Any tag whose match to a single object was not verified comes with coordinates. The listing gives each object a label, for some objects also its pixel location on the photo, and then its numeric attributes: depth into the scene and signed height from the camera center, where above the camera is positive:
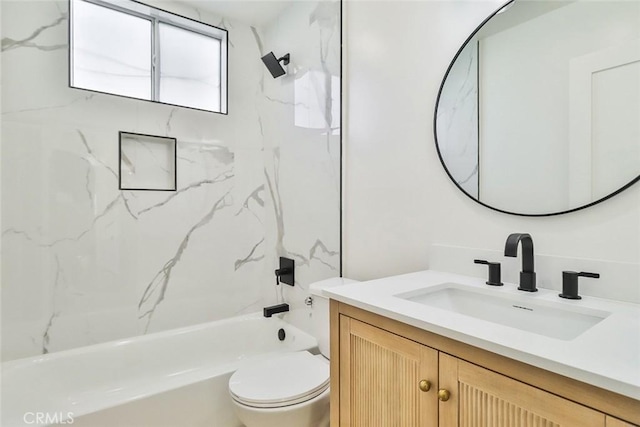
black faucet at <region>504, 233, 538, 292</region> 1.03 -0.17
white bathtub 1.51 -0.89
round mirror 0.98 +0.36
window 2.07 +1.05
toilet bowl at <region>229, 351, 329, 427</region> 1.37 -0.76
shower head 2.37 +1.04
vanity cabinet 0.59 -0.37
